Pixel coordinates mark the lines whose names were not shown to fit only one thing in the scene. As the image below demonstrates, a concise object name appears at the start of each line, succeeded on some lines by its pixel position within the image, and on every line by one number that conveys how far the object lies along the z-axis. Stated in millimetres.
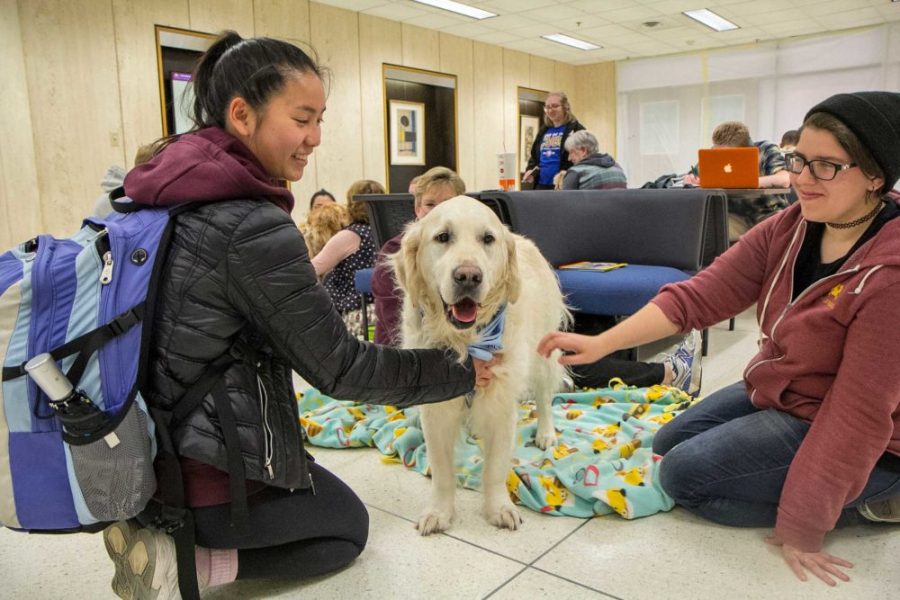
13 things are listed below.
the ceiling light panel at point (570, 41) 10433
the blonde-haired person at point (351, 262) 4078
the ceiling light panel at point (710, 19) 9406
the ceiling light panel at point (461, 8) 8336
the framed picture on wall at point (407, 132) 9258
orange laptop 4441
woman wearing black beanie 1469
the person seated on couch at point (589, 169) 5426
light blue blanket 1931
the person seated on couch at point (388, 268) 2781
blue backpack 1202
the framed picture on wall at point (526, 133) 11562
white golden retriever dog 1771
